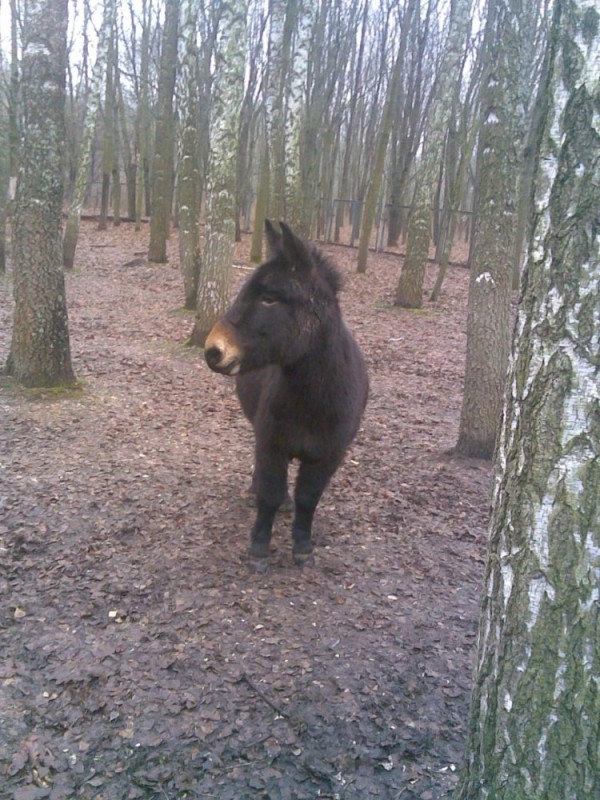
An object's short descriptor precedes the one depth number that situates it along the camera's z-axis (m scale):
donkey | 4.11
